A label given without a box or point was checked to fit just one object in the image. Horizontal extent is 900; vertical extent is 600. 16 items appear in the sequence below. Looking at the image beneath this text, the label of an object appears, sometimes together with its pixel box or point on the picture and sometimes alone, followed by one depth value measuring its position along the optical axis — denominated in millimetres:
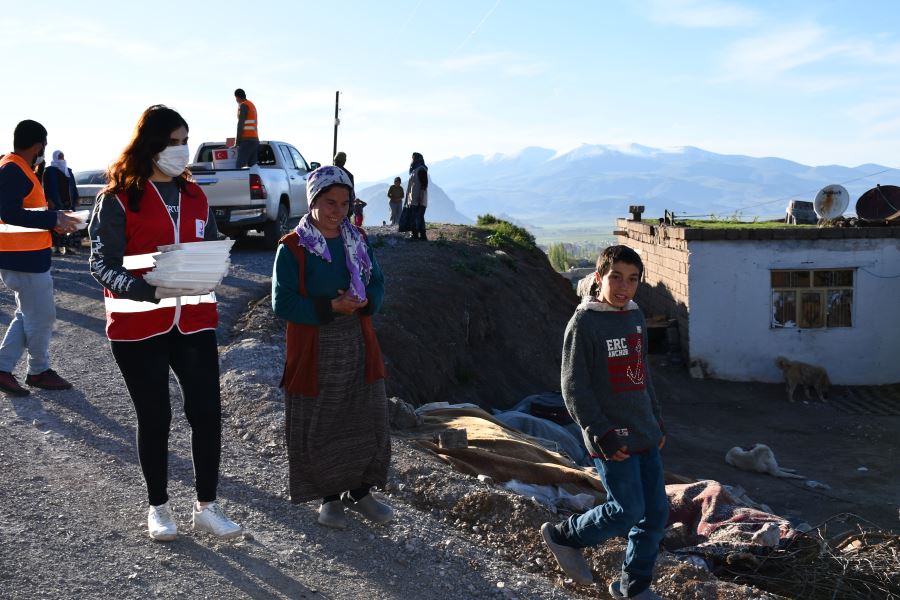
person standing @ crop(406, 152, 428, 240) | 16578
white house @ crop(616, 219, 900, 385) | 18578
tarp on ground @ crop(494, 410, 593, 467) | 9492
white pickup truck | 14289
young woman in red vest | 3945
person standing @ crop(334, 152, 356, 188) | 15477
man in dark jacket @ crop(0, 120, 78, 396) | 6098
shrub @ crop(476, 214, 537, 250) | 20391
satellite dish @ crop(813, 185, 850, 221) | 20125
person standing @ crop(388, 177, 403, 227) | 25922
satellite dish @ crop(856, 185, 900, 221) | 20031
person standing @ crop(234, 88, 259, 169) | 14281
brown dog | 18141
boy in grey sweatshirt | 3918
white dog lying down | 12305
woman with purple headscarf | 4332
